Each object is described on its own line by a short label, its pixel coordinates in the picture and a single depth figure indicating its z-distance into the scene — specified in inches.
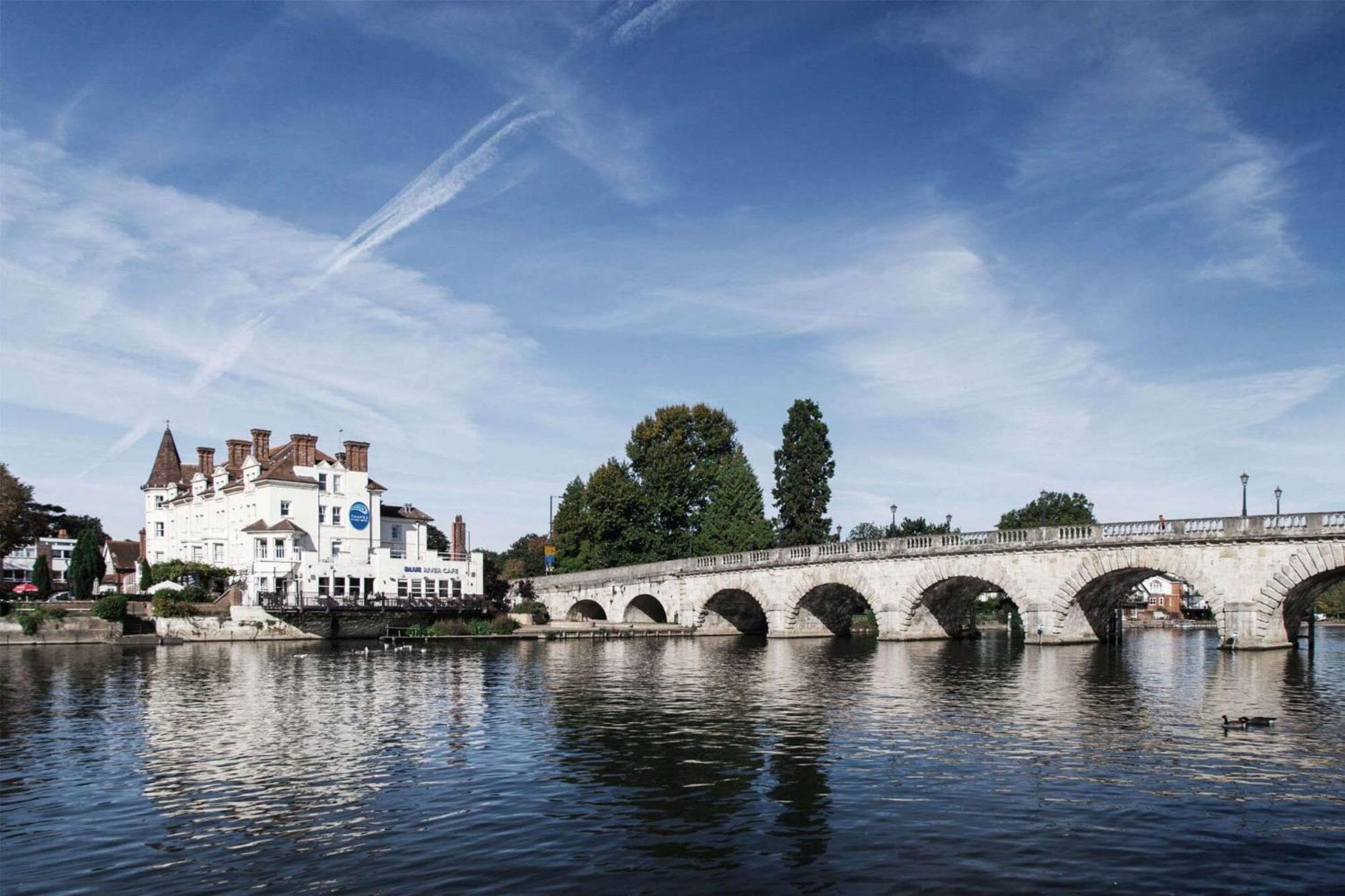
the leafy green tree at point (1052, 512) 4968.0
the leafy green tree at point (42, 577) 3304.6
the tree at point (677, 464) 3932.1
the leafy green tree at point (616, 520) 3875.5
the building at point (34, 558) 5073.8
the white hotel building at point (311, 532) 3137.3
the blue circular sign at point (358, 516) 3326.8
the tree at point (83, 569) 3245.6
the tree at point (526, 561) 4945.9
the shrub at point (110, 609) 2743.6
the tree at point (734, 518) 3752.5
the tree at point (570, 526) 4092.0
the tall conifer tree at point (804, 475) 3501.5
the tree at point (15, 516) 3193.9
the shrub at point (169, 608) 2815.0
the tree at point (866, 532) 5831.7
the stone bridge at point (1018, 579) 1861.5
